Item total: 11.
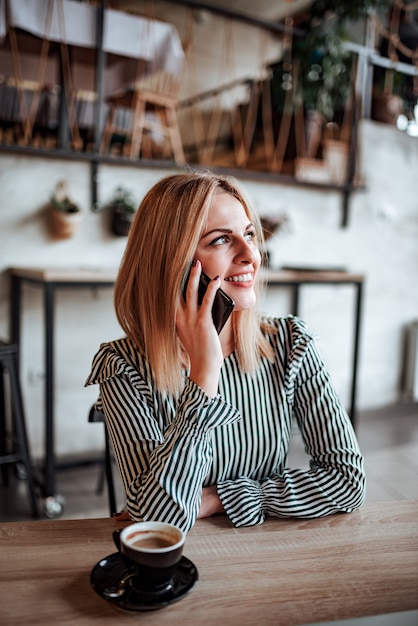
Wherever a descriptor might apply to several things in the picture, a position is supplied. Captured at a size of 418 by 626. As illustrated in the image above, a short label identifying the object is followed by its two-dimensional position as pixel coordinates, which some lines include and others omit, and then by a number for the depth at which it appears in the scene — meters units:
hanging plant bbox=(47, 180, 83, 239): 3.04
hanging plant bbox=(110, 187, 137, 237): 3.26
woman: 1.03
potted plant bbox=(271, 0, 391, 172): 4.02
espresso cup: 0.69
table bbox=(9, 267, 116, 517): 2.53
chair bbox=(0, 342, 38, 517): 2.44
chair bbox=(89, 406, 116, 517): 1.36
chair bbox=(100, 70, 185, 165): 4.00
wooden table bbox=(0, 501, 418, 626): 0.68
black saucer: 0.68
